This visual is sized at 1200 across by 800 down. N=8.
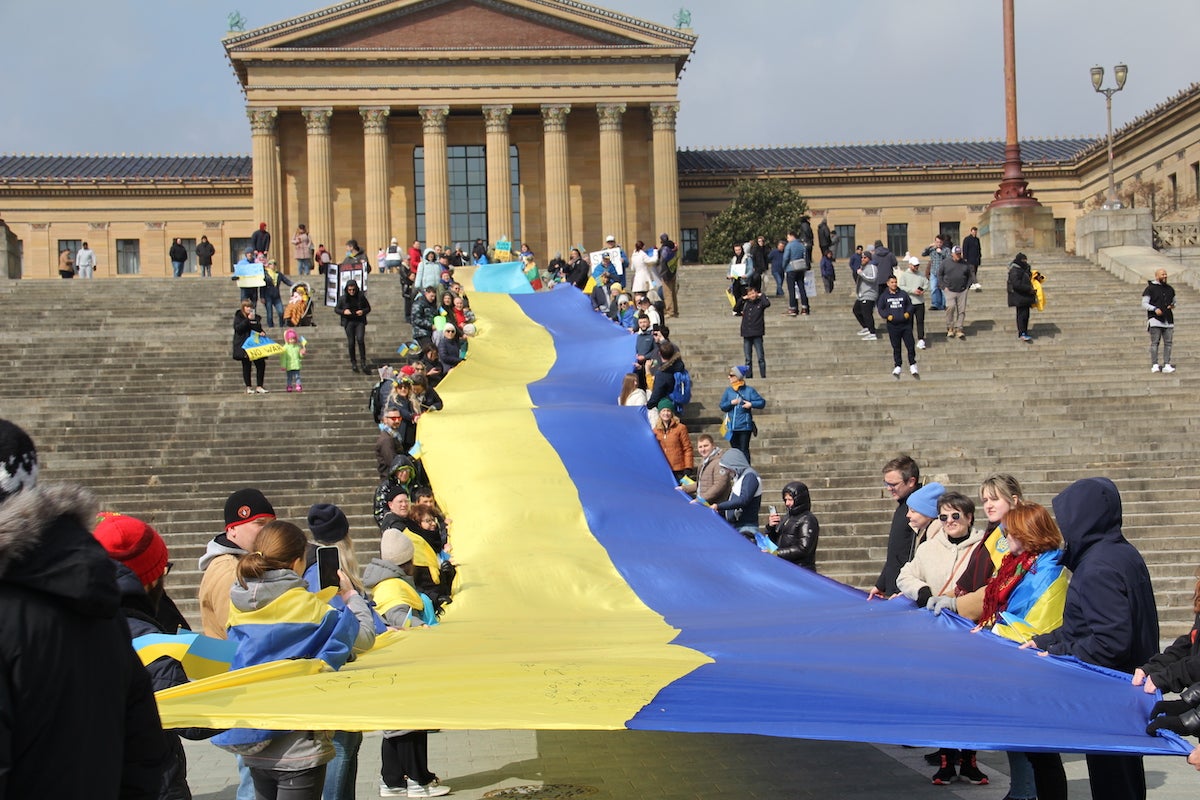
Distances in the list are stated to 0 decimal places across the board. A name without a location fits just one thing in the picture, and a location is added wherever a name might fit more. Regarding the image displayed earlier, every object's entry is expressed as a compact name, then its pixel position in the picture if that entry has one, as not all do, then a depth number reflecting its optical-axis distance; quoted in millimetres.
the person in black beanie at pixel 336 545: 6574
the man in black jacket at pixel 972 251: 27734
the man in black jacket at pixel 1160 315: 20984
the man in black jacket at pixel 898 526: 8727
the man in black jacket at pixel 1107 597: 5941
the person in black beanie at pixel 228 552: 6227
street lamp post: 33781
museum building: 55344
